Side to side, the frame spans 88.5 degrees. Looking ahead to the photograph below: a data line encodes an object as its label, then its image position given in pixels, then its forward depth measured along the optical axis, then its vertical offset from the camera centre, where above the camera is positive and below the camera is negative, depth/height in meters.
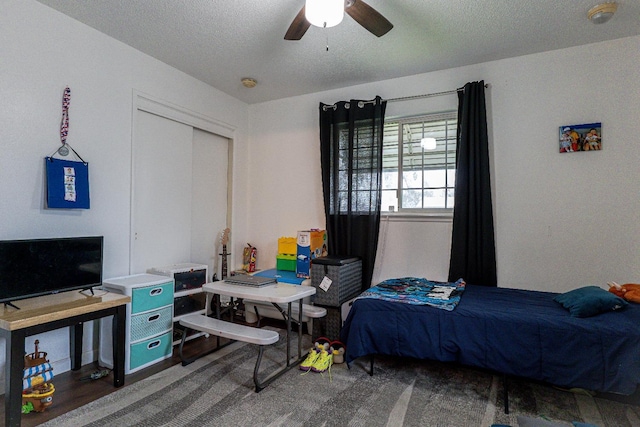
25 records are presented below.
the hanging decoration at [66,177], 2.26 +0.30
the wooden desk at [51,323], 1.70 -0.60
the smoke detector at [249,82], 3.41 +1.46
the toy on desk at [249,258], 3.87 -0.46
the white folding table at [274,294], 2.26 -0.53
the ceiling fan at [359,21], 1.88 +1.22
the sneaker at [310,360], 2.47 -1.08
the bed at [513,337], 1.77 -0.71
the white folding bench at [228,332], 2.17 -0.79
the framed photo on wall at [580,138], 2.61 +0.67
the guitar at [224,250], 3.64 -0.34
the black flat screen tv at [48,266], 1.94 -0.30
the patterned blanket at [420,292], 2.27 -0.56
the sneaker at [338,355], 2.60 -1.07
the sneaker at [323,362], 2.44 -1.08
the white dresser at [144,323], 2.39 -0.79
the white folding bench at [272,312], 2.82 -0.89
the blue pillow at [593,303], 1.95 -0.50
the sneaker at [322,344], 2.61 -1.01
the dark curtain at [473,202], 2.86 +0.16
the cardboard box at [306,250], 3.24 -0.31
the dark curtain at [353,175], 3.31 +0.47
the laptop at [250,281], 2.56 -0.48
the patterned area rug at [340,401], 1.86 -1.14
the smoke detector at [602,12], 2.13 +1.38
